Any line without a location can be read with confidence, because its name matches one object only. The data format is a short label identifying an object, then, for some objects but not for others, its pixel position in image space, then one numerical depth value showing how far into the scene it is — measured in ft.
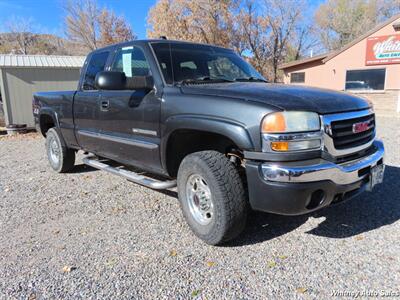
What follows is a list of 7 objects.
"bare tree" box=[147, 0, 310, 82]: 80.12
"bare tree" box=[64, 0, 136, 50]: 109.50
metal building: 40.14
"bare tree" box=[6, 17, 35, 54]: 134.21
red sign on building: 51.01
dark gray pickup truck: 8.69
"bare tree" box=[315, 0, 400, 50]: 115.85
